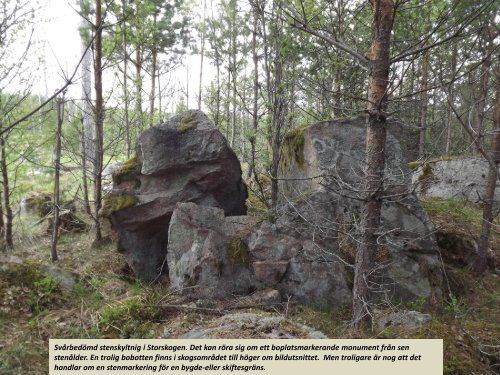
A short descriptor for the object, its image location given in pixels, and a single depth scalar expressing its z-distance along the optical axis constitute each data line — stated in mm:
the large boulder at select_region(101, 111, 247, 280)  6441
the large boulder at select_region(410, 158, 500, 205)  9227
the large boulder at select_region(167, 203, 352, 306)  5094
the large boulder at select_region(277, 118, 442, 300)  5297
